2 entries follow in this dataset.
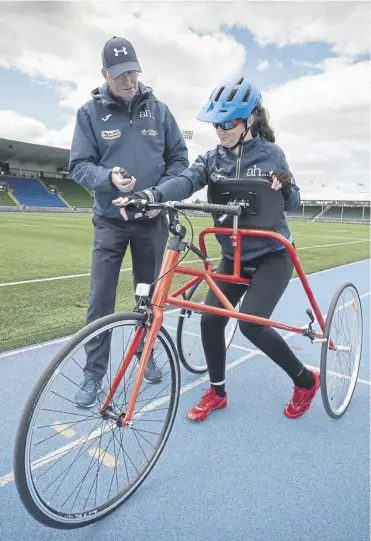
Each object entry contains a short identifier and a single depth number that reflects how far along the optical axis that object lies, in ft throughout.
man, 8.63
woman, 7.75
